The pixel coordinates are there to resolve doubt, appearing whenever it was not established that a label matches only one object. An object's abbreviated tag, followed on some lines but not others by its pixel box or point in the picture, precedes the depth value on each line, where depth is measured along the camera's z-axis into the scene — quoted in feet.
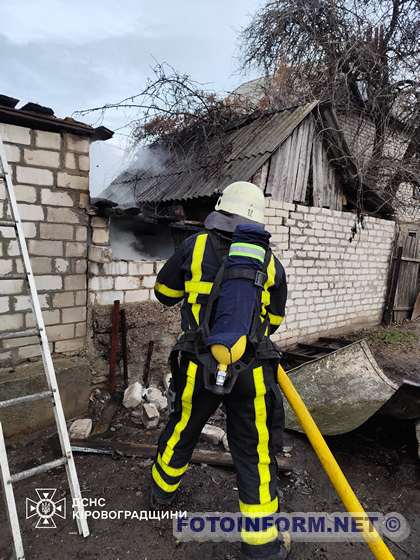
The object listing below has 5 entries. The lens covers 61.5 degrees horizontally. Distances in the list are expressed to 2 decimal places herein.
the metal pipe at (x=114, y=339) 12.09
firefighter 6.57
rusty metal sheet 10.36
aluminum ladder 6.10
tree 29.04
